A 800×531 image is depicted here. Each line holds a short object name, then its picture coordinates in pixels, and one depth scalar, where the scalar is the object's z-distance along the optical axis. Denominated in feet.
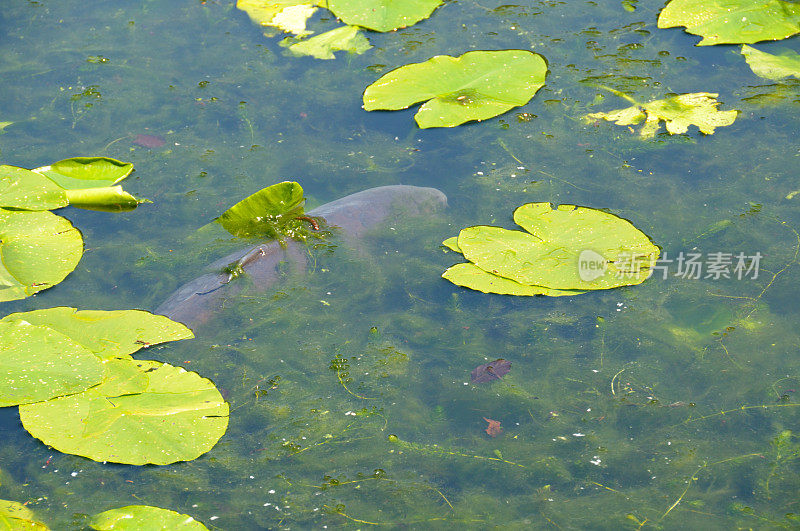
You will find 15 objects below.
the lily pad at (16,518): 14.46
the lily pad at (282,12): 30.40
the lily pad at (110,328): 17.78
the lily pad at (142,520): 14.35
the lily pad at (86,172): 23.36
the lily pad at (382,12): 29.91
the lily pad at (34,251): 19.88
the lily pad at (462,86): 25.21
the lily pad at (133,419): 15.79
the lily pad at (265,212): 21.58
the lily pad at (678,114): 24.48
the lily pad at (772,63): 26.25
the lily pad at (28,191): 22.02
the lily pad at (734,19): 27.84
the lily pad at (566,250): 19.15
